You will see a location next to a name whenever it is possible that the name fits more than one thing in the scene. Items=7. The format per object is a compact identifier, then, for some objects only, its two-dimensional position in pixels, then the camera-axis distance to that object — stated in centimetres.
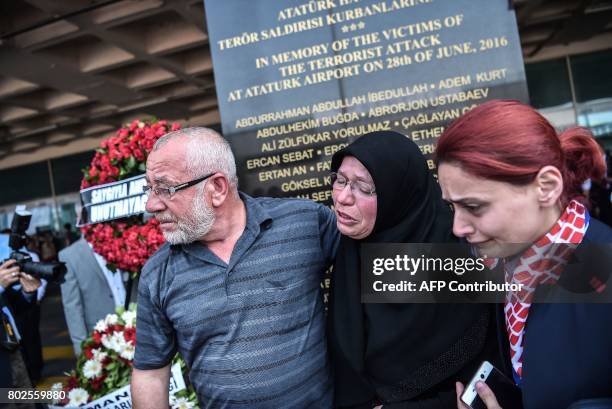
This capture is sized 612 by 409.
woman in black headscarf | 125
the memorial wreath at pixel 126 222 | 222
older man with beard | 143
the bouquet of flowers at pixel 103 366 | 206
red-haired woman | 91
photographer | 251
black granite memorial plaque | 245
